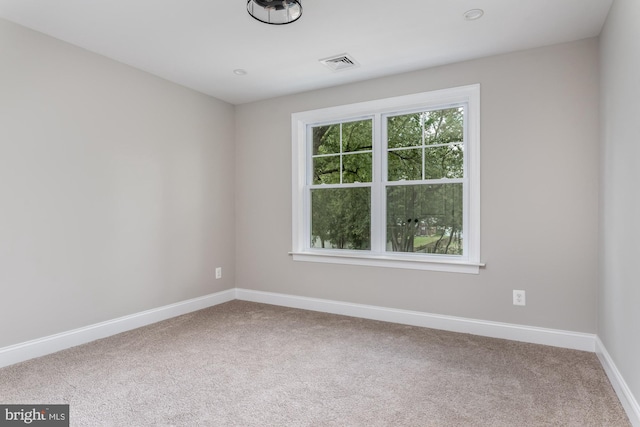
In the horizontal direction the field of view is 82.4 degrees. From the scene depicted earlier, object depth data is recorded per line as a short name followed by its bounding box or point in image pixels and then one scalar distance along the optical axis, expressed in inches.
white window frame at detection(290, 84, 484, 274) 127.3
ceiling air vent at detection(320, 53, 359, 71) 125.3
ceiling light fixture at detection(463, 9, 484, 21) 96.7
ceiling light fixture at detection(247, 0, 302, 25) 81.9
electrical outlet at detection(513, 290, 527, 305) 119.6
